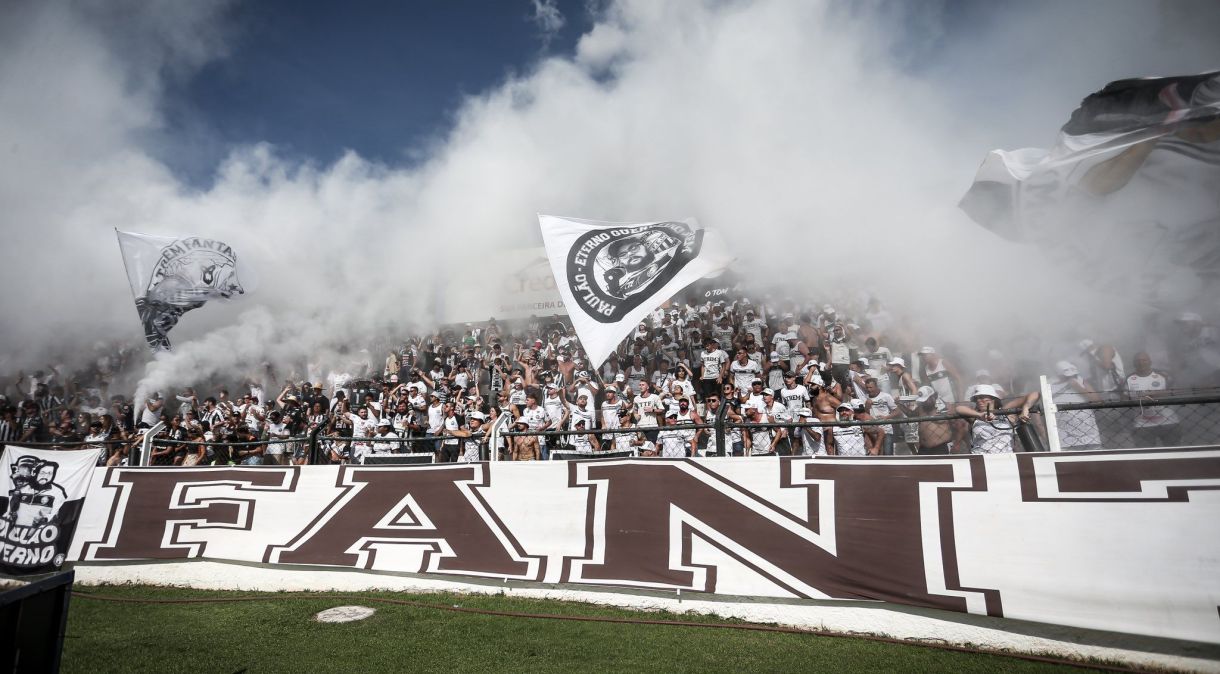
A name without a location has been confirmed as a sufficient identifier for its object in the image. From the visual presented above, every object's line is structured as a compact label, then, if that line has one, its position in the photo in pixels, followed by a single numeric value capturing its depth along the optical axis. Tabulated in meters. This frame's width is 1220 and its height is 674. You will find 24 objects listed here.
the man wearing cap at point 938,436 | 5.04
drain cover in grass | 5.14
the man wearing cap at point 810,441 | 6.30
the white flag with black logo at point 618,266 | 5.72
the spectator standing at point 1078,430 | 4.68
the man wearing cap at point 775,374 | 9.43
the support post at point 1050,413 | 4.25
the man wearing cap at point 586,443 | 7.84
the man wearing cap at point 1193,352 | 6.03
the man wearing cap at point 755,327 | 11.63
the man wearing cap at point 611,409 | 8.99
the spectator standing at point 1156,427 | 4.80
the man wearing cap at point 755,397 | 8.05
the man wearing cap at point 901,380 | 7.65
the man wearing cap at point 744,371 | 9.42
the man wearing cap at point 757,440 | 6.18
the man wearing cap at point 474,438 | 6.30
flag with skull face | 10.70
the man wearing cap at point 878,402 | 7.40
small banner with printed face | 6.64
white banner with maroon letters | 3.72
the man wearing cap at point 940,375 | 7.30
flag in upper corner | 4.98
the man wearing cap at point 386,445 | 8.21
